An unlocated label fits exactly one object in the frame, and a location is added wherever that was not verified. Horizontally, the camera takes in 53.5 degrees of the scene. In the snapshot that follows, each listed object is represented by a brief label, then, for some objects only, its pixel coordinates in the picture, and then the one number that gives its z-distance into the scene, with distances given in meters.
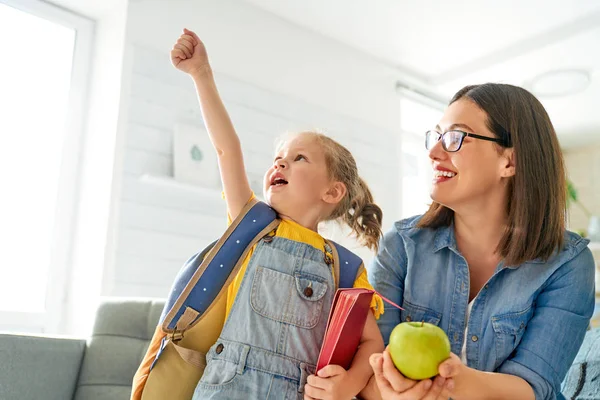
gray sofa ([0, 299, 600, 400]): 1.62
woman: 1.35
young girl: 1.22
